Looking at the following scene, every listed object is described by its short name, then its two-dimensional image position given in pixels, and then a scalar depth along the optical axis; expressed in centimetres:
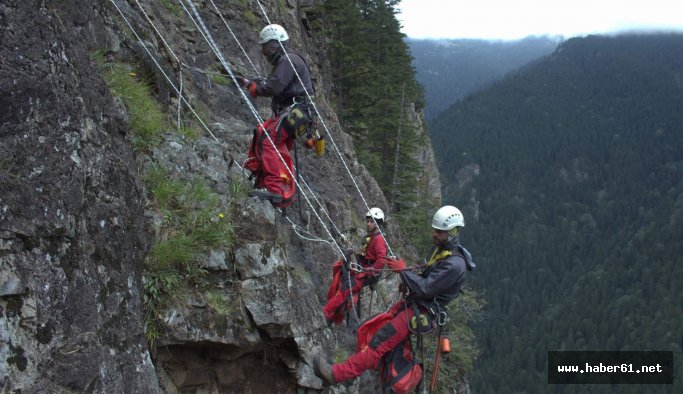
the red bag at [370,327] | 612
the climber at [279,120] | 686
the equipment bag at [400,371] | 588
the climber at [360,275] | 798
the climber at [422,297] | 576
